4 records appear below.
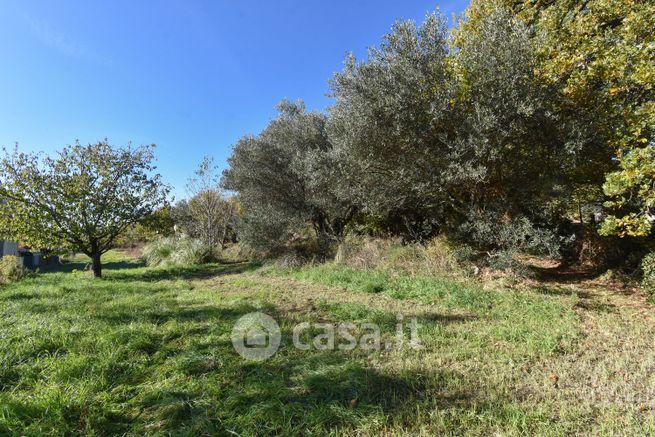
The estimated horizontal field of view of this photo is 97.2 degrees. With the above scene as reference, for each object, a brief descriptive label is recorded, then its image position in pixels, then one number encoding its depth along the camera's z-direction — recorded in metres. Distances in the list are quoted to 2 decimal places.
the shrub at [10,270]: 8.59
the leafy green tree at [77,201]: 9.01
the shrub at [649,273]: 5.07
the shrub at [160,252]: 13.98
